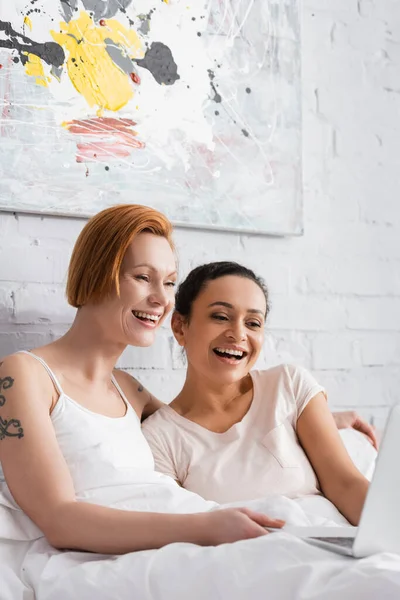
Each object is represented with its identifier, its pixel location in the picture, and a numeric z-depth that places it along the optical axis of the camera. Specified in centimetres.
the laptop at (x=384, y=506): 105
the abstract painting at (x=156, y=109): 182
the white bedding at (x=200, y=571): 99
